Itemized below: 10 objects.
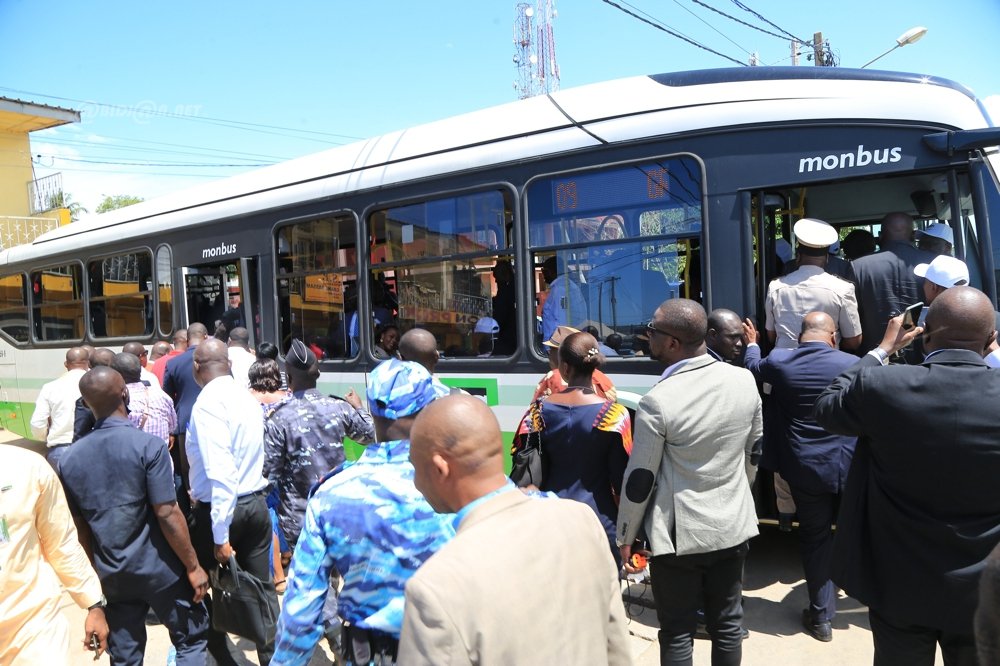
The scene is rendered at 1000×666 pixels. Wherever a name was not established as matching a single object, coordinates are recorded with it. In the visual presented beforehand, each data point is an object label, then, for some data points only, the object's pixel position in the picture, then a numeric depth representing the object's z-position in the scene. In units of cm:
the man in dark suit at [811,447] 371
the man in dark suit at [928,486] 223
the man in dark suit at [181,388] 608
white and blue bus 420
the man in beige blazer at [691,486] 285
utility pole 1898
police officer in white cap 422
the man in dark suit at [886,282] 421
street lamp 1521
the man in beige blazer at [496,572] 123
